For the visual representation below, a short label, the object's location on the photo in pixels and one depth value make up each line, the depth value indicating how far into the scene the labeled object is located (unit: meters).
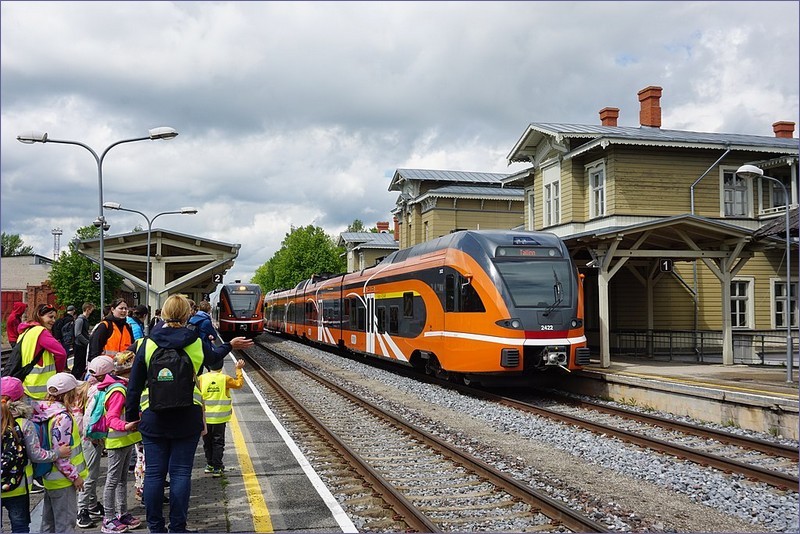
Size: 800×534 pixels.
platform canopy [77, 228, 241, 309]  32.31
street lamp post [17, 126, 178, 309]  17.86
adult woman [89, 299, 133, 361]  8.66
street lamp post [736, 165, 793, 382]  13.49
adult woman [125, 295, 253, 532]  5.16
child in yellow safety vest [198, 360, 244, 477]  7.51
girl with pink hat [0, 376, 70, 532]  4.62
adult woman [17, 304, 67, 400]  7.30
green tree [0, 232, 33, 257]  111.79
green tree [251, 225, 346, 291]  70.56
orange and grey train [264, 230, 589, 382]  13.38
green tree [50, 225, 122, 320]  57.00
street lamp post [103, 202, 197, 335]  29.94
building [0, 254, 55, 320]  76.44
